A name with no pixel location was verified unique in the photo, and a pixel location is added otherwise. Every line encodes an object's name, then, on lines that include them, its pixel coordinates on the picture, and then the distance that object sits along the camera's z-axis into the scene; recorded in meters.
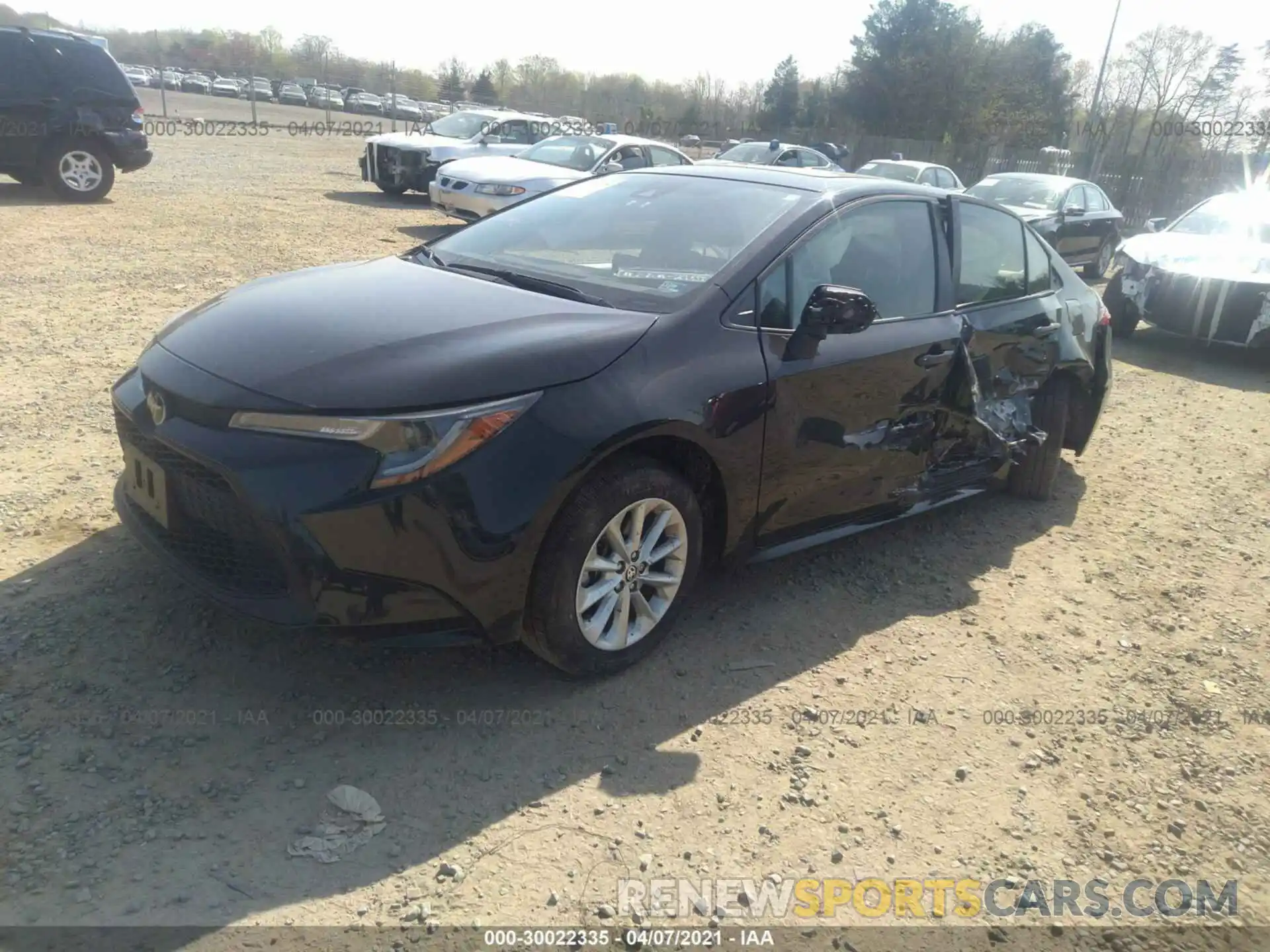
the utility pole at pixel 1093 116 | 27.66
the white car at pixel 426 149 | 16.08
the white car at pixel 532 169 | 12.51
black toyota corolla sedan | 2.62
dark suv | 11.55
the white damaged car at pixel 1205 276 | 8.89
